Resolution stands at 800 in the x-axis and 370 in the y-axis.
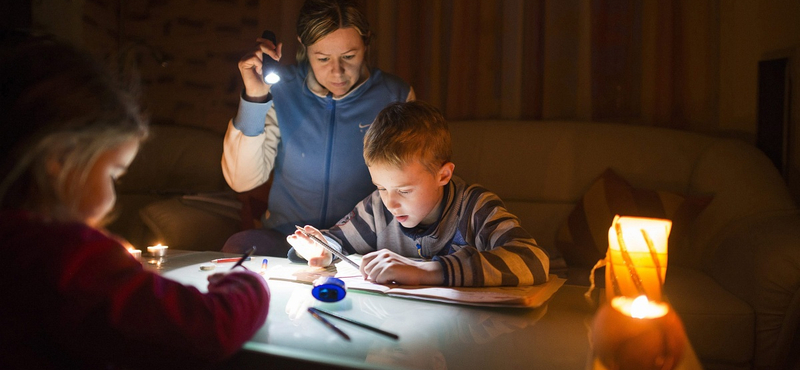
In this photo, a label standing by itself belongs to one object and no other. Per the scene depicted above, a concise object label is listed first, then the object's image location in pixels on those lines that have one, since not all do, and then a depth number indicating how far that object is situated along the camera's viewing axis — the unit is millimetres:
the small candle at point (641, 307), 743
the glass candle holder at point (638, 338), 695
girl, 593
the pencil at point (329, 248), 1214
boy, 1156
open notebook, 977
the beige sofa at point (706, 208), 1598
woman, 1729
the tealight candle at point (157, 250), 1372
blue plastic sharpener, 977
